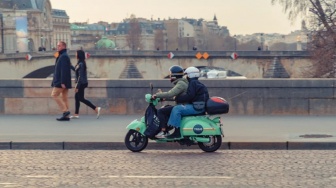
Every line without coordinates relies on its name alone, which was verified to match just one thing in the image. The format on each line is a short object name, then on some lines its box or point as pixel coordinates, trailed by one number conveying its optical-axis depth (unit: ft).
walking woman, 60.59
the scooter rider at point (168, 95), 44.73
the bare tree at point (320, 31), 156.66
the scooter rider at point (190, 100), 44.37
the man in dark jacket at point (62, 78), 59.41
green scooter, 43.98
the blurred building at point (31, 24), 409.04
